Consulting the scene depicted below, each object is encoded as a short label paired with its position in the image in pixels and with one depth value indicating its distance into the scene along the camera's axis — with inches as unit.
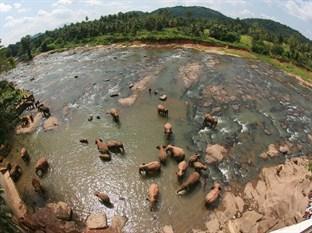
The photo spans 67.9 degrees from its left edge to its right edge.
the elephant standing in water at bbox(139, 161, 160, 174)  829.5
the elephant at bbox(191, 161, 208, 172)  845.3
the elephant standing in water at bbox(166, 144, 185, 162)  869.8
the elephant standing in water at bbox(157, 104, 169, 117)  1064.4
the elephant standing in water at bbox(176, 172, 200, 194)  789.3
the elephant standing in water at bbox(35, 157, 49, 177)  851.8
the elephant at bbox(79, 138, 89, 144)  948.0
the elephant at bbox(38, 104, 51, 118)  1087.4
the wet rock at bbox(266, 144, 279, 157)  929.4
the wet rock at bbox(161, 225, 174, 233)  701.7
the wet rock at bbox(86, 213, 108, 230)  715.7
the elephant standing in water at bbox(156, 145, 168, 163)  861.1
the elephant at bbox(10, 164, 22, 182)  833.1
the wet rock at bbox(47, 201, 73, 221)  726.5
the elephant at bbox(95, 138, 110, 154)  899.2
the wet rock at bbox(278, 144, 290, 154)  946.6
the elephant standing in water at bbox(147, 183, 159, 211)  755.6
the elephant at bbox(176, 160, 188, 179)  815.0
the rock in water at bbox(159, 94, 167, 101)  1157.0
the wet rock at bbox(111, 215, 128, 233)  716.1
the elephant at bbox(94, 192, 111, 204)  766.3
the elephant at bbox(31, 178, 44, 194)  790.8
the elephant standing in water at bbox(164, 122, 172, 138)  960.3
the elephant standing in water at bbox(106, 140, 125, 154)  912.8
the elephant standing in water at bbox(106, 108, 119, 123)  1045.0
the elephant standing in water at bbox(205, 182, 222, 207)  756.3
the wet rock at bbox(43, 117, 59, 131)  1027.0
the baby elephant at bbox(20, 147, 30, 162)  897.3
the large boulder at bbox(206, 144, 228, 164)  889.9
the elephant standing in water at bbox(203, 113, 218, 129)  1022.7
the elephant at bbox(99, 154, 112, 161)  880.5
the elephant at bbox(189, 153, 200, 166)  859.0
